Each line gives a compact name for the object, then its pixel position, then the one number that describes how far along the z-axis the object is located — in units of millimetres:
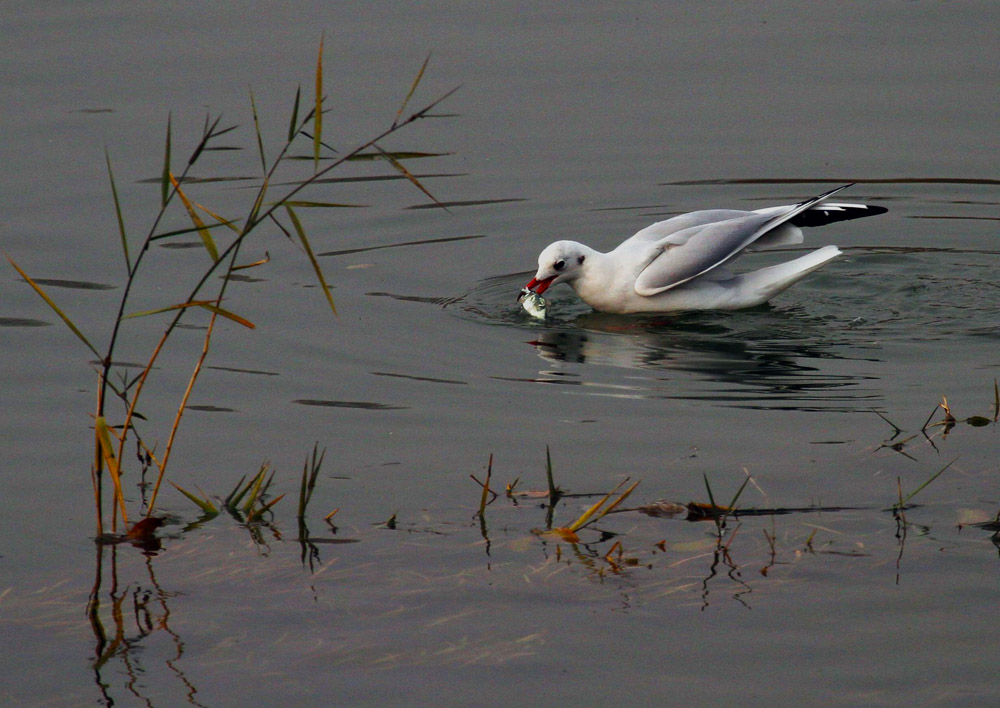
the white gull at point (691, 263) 15500
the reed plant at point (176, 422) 8461
